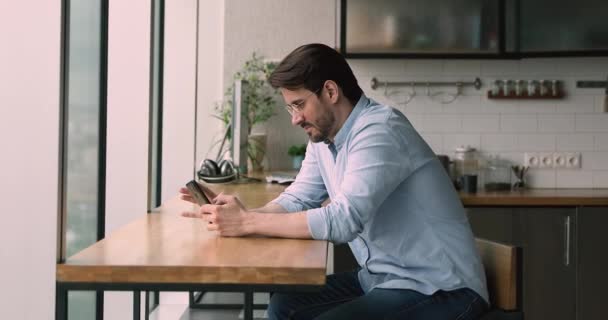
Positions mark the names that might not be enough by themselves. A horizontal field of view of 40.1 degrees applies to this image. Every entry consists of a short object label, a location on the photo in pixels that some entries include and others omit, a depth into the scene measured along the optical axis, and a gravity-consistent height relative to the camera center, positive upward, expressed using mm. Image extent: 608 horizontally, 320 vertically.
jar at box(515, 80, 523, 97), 5254 +429
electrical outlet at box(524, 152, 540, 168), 5285 -24
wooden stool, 2314 -360
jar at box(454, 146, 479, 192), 5207 -44
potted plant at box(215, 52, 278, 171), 5312 +320
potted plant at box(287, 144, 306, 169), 5316 -11
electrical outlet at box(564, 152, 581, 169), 5254 -19
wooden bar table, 1985 -283
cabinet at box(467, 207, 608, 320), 4621 -525
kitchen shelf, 5230 +375
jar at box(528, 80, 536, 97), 5238 +422
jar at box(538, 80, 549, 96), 5223 +435
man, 2326 -181
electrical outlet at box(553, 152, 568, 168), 5266 -33
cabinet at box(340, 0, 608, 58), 4891 +754
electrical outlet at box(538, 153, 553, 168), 5273 -23
